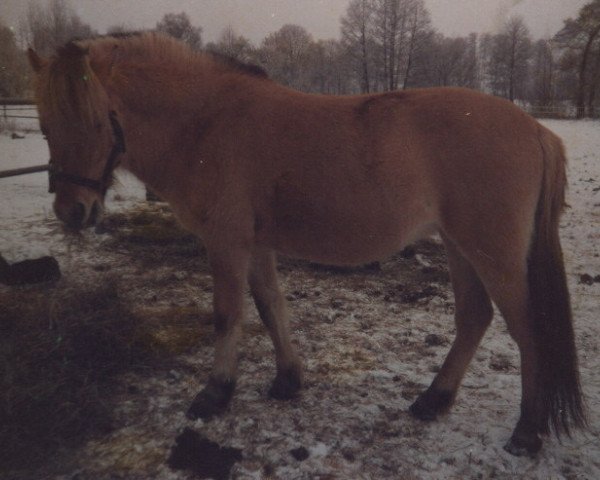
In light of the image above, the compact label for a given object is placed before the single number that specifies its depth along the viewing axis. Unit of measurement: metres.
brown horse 2.38
